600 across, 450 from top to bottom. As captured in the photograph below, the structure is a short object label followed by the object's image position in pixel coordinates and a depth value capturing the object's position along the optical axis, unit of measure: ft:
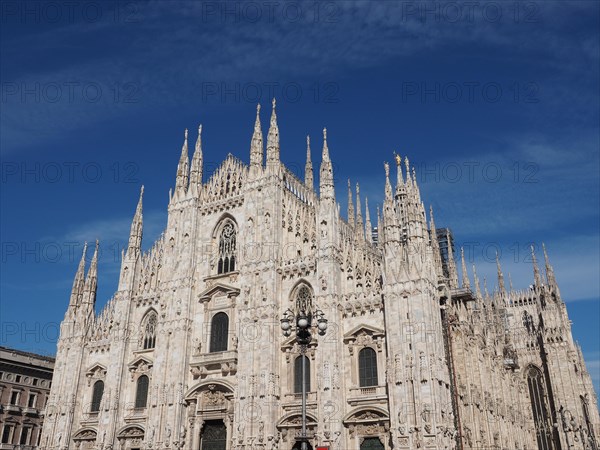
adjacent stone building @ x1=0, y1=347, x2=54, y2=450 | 168.25
